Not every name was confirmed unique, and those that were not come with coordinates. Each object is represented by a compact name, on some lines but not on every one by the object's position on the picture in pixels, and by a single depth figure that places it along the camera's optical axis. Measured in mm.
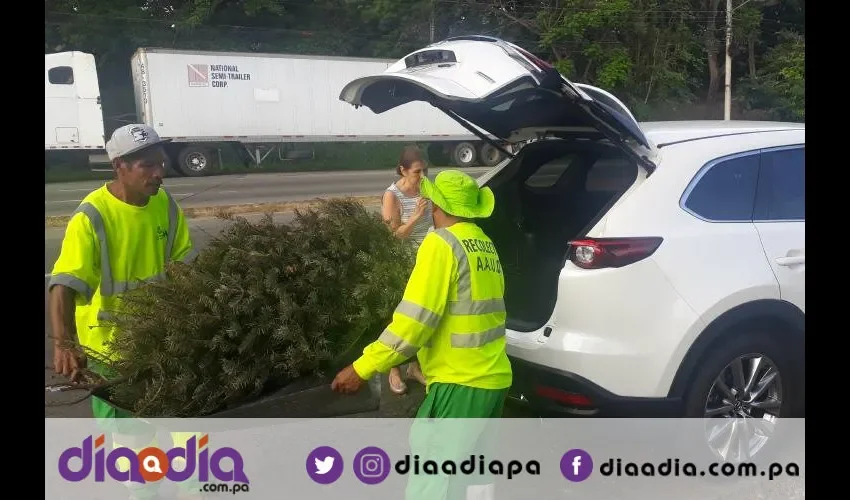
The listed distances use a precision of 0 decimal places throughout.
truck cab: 19234
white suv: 2926
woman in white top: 4562
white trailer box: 20359
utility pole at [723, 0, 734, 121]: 25141
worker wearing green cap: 2520
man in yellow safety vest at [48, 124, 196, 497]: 2799
